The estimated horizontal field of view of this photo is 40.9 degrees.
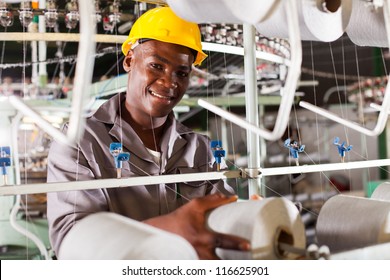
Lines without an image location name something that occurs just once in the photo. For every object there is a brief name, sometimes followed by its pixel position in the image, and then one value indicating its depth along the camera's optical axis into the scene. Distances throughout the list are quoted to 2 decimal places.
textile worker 1.40
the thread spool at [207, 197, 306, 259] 1.08
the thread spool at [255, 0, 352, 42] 1.19
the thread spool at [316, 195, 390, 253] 1.24
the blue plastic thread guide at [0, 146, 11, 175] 1.27
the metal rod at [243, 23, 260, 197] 1.70
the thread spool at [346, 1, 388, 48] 1.45
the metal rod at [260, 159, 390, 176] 1.66
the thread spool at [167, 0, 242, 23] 1.13
